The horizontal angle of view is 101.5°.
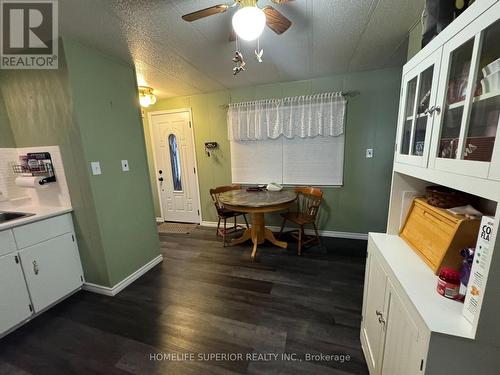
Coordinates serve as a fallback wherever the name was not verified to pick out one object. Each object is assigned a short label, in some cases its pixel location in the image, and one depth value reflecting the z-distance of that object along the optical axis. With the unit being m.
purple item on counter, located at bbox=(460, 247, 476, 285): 0.79
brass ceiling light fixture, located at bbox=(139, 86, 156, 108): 3.10
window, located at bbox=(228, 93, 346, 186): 3.02
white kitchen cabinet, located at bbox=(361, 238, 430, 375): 0.80
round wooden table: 2.54
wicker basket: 1.06
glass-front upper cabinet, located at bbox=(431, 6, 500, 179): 0.68
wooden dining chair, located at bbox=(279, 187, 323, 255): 2.83
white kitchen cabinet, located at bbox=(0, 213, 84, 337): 1.62
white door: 3.79
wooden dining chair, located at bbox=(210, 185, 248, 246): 3.20
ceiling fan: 1.20
